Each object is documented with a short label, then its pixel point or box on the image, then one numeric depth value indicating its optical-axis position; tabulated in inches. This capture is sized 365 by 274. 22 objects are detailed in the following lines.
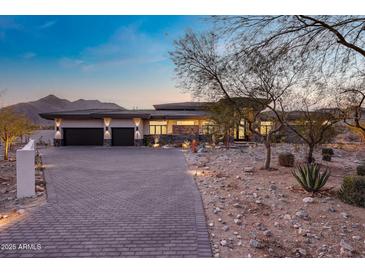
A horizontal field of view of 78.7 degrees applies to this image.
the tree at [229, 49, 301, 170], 188.1
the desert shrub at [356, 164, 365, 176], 348.5
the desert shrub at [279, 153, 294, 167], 407.8
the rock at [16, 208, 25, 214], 195.7
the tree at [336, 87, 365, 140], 255.8
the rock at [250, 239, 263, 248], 143.3
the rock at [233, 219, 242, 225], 176.0
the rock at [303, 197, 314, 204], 214.2
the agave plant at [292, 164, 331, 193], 237.8
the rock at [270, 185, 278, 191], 261.3
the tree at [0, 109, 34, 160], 510.9
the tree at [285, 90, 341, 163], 370.1
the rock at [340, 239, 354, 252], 138.6
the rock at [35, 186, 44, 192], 267.8
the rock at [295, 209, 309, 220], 182.5
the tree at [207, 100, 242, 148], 474.6
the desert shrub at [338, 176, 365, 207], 206.1
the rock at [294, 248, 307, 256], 137.1
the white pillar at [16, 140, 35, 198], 238.0
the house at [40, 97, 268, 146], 830.5
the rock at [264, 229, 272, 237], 156.8
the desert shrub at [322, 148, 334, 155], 518.4
